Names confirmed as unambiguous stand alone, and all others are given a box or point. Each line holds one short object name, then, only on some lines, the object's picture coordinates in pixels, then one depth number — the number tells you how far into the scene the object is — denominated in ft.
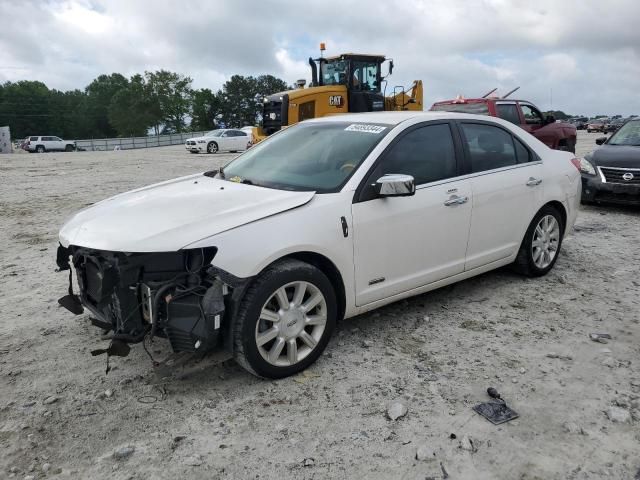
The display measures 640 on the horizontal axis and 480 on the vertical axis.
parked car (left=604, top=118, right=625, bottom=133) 167.02
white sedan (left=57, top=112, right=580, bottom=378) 10.36
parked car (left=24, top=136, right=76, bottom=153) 153.58
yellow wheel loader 47.96
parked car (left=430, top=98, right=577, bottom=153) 40.81
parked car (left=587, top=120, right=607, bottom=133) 175.57
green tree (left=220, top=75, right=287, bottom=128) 364.38
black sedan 27.76
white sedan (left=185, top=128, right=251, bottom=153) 97.35
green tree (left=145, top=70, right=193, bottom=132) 303.27
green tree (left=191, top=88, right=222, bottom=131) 323.16
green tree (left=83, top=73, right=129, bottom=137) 341.04
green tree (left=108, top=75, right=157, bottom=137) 300.81
